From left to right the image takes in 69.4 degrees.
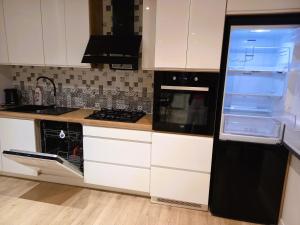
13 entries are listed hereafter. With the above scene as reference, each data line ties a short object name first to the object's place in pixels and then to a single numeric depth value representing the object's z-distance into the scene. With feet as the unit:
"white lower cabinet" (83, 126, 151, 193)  7.07
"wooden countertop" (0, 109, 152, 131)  6.97
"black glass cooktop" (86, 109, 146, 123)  7.37
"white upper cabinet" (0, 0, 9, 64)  8.25
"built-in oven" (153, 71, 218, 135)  6.30
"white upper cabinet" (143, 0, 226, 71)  5.86
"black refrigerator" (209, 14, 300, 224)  5.77
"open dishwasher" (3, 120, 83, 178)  7.18
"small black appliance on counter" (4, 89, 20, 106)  9.15
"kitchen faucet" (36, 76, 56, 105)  9.11
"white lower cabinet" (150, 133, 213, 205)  6.58
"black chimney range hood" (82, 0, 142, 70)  7.16
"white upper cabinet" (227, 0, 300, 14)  5.32
